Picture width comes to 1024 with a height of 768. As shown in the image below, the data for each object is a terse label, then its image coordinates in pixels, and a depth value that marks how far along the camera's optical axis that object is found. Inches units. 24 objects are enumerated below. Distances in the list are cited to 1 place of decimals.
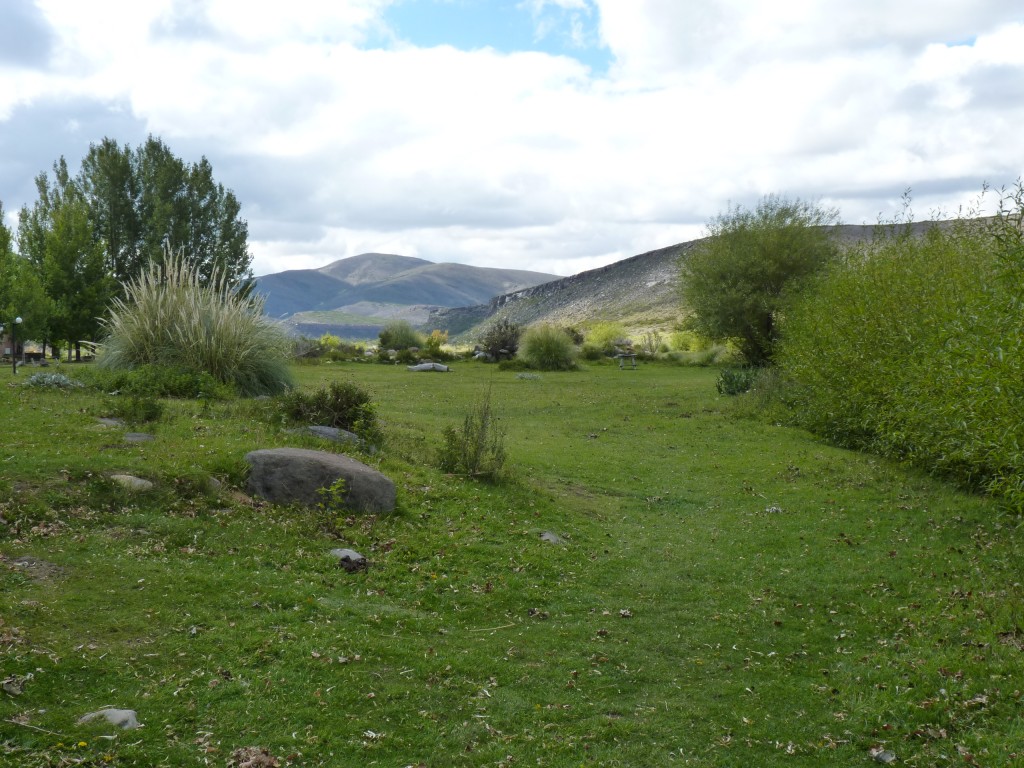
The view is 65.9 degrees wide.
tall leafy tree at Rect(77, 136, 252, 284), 1879.9
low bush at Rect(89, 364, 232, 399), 597.0
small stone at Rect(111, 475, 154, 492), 350.3
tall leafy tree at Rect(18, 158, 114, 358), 1378.0
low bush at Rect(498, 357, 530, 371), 1579.7
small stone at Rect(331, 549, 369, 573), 327.3
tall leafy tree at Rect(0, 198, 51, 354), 1194.0
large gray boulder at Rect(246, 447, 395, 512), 383.2
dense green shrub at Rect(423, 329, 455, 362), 1707.7
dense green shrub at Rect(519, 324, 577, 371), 1566.2
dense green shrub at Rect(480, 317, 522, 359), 1748.3
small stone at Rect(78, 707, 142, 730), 191.8
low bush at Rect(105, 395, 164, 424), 500.1
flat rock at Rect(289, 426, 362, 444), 505.0
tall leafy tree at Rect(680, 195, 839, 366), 1517.0
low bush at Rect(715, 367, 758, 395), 1038.4
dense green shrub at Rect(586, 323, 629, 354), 1911.9
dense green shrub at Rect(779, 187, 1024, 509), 335.3
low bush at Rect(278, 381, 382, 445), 541.0
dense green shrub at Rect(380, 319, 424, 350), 1903.3
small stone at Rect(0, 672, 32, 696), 196.3
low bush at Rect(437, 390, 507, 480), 492.4
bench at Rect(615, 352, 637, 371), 1674.5
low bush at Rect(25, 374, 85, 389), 596.7
